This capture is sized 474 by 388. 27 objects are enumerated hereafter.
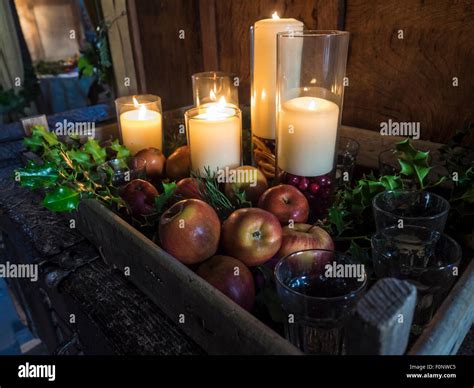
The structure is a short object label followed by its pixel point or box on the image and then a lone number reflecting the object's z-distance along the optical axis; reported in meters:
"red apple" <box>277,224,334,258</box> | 0.59
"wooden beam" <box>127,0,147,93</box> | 1.56
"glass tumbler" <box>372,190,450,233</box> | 0.56
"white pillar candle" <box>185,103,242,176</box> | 0.79
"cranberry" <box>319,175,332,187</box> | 0.74
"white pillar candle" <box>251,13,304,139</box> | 0.80
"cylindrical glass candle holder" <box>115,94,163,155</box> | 0.99
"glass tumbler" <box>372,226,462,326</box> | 0.49
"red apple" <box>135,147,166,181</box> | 0.88
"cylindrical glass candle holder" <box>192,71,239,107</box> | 1.02
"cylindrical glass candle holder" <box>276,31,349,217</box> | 0.71
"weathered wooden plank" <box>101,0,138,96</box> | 1.62
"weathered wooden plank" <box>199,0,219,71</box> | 1.23
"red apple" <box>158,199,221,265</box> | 0.58
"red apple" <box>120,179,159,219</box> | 0.72
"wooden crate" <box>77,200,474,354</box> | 0.42
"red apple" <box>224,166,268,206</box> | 0.74
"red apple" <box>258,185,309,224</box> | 0.65
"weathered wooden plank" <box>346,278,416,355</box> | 0.33
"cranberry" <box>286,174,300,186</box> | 0.74
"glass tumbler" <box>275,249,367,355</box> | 0.46
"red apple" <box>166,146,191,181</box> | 0.88
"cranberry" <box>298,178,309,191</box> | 0.74
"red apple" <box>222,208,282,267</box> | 0.58
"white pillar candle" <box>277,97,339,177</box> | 0.71
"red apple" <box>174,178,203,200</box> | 0.72
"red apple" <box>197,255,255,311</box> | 0.54
